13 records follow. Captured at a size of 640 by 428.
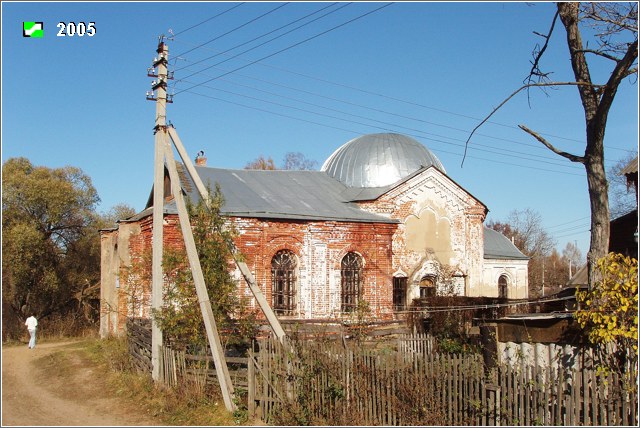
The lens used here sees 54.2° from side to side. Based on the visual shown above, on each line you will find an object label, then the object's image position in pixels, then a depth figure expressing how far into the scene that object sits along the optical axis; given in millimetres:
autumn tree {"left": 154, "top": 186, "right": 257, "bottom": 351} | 13297
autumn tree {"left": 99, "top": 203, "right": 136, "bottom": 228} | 45350
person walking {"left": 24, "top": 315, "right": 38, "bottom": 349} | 23188
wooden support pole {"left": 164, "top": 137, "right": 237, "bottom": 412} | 11867
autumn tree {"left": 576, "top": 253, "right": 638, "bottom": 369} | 7827
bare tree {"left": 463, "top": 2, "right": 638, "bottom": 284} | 9898
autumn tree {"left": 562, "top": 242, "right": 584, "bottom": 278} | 93750
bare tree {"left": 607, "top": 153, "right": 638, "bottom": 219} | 43719
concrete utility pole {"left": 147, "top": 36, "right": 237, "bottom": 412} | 12633
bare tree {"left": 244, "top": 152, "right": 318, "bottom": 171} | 51728
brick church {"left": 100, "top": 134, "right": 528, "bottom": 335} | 22594
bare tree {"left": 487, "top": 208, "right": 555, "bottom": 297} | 60000
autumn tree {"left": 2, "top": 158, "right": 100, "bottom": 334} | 28906
